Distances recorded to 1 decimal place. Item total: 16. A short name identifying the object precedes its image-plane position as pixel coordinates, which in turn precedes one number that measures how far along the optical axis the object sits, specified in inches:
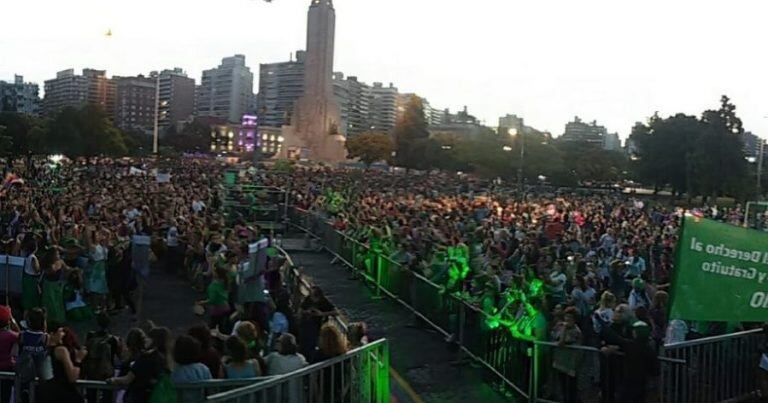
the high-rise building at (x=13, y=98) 7455.7
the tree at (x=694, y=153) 2741.1
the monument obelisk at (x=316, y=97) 5216.5
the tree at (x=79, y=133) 2657.5
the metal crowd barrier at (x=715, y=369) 326.0
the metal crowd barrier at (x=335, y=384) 229.5
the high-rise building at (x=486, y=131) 3904.5
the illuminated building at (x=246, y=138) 7076.8
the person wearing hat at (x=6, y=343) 285.3
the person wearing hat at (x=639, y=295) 466.0
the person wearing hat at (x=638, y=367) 308.7
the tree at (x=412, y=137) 4665.4
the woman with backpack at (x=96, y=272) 515.2
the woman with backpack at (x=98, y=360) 278.8
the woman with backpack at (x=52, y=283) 435.5
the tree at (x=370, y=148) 5157.5
